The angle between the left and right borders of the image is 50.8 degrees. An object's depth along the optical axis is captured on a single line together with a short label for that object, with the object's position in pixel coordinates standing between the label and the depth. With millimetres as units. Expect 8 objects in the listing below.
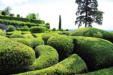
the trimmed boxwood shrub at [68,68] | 4434
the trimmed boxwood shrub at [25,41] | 6455
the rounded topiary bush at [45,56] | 4880
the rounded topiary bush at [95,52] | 5992
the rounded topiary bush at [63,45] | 6180
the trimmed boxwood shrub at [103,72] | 5299
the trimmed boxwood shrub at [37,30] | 25266
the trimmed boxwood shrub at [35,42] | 6960
